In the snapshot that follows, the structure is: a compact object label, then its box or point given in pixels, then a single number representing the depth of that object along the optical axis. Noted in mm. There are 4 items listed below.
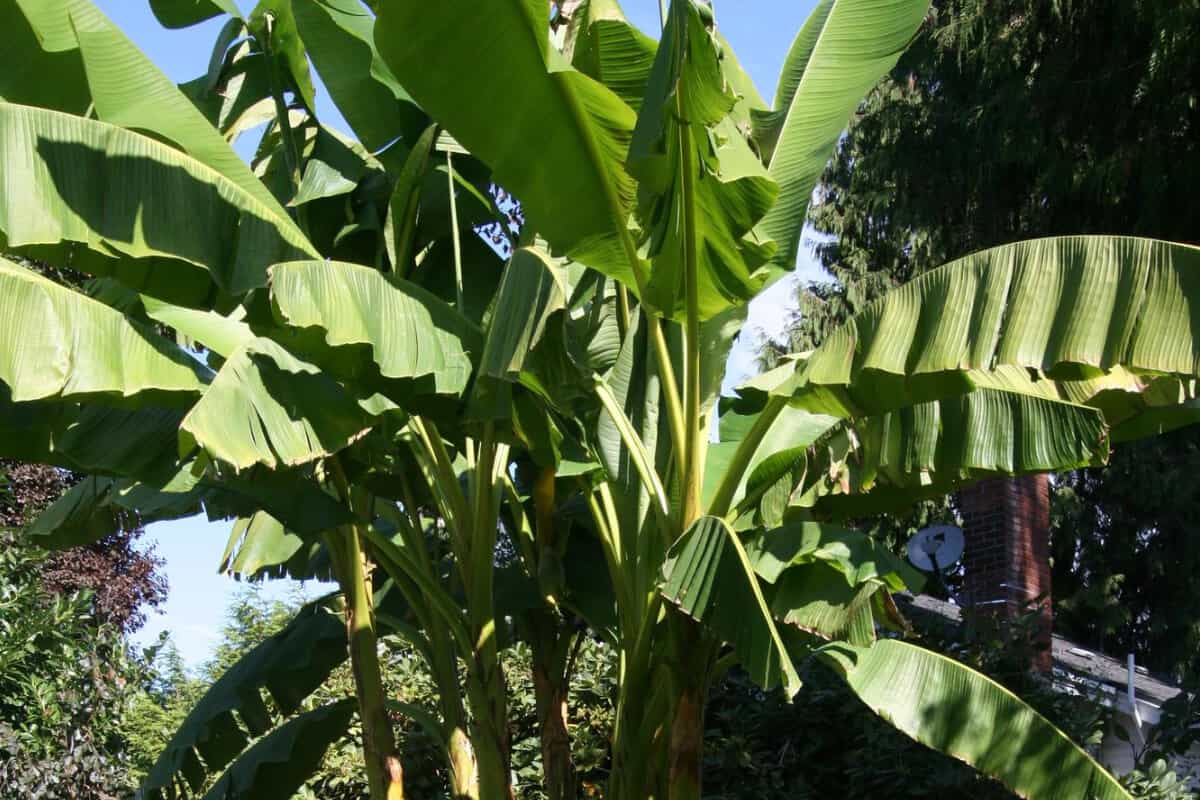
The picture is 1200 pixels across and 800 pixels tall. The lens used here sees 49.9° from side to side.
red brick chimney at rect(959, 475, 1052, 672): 11398
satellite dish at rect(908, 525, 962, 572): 9594
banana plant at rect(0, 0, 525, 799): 4699
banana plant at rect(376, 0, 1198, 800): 4398
